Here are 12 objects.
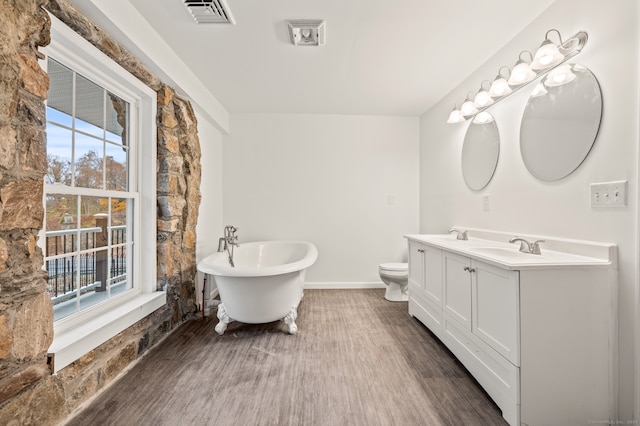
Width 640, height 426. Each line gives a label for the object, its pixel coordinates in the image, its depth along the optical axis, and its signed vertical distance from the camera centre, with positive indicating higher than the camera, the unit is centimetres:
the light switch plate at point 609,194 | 136 +10
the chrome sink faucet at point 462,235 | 250 -19
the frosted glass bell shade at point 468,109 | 251 +89
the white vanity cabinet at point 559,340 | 136 -58
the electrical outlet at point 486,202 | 238 +9
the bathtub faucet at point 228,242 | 281 -30
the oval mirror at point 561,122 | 153 +52
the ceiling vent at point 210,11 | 172 +122
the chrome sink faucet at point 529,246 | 168 -19
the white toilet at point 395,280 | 319 -72
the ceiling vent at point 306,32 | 191 +122
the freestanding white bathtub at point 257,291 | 220 -61
